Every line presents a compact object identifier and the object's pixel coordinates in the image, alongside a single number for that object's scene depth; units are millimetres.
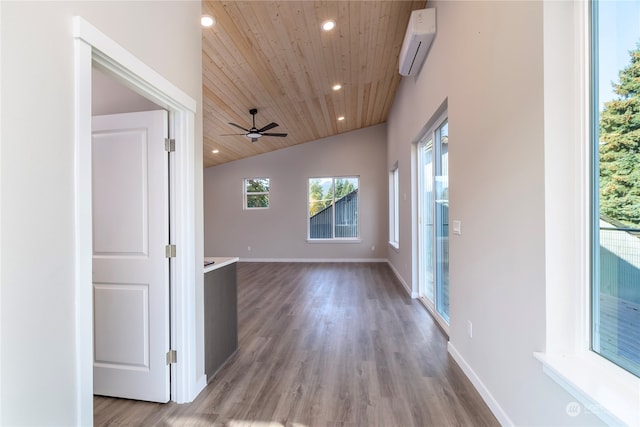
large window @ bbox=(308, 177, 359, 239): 7957
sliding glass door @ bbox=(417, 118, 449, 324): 3201
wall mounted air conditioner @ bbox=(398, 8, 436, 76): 2906
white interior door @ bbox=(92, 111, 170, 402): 1942
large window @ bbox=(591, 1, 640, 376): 1073
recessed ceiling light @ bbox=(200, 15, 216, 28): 2744
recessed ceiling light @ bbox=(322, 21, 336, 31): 3165
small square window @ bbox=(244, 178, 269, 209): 8242
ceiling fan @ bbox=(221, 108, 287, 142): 4989
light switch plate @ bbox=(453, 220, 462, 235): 2393
